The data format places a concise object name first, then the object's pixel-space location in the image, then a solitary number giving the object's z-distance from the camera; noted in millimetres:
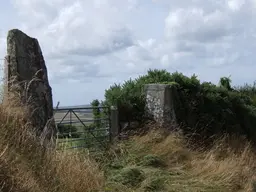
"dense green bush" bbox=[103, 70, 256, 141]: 9940
